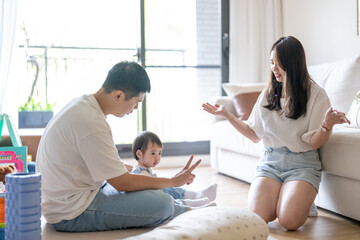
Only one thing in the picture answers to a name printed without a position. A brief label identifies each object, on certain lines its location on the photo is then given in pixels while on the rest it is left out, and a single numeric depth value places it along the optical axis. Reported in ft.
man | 5.84
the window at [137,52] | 15.92
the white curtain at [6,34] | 13.00
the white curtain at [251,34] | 15.46
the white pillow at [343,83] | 9.89
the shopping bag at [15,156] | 8.48
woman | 7.34
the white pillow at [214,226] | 4.89
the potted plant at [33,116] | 15.26
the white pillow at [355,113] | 8.40
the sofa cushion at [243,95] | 12.26
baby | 7.59
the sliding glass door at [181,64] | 15.85
